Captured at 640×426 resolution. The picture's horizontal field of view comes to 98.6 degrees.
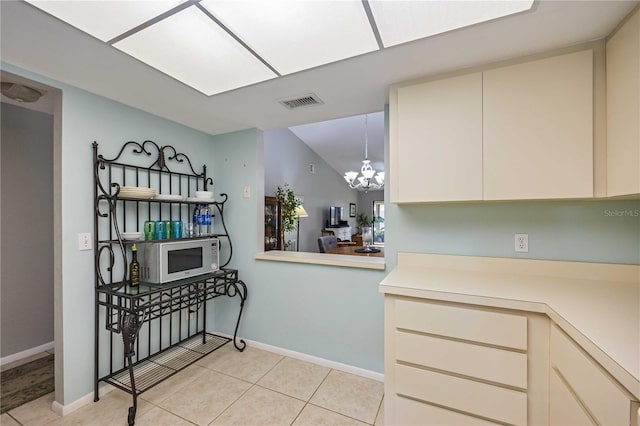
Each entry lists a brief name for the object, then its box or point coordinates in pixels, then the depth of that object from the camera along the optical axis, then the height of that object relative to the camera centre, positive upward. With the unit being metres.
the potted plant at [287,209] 4.73 +0.05
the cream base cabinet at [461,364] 1.18 -0.70
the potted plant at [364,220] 9.34 -0.25
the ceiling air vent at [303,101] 1.95 +0.82
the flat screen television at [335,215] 7.34 -0.06
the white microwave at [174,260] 1.94 -0.36
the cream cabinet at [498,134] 1.34 +0.43
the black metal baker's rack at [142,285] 1.85 -0.52
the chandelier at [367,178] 4.54 +0.61
